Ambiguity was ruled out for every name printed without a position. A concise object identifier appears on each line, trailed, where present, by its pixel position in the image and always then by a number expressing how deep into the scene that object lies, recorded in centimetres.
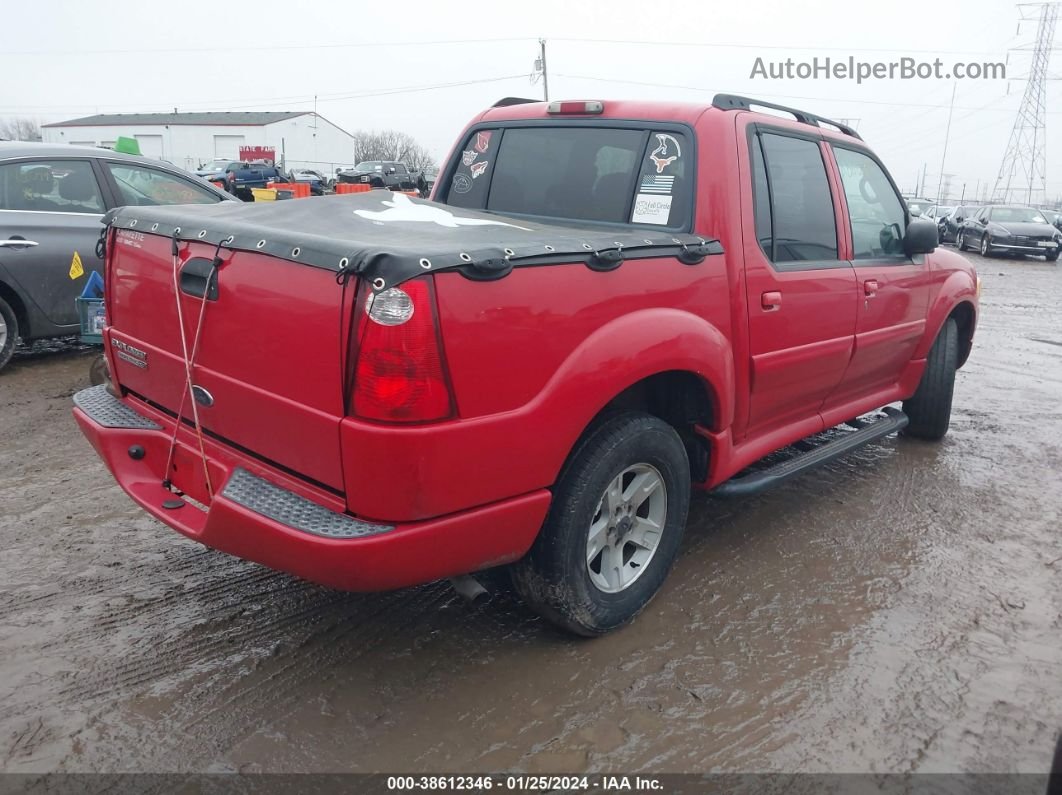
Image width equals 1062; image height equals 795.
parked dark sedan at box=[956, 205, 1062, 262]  2131
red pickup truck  233
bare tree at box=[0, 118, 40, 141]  9169
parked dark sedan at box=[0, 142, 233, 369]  618
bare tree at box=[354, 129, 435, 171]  7485
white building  6825
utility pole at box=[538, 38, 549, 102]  4653
